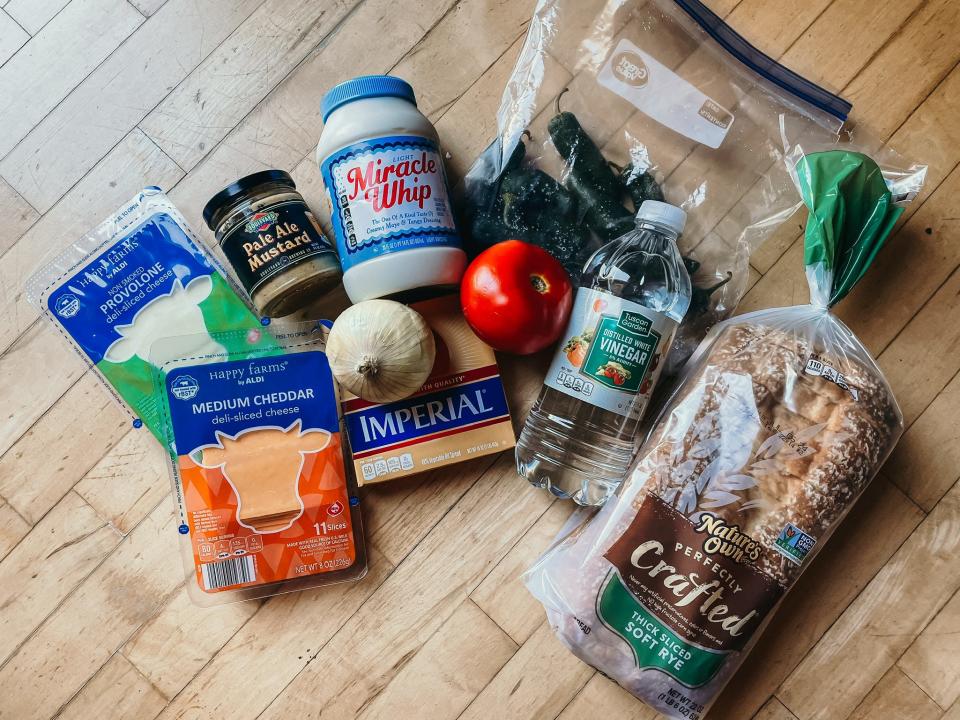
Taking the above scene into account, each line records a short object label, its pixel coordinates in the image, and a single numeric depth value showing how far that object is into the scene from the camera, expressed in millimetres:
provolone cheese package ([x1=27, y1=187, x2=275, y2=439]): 999
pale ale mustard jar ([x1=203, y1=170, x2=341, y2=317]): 910
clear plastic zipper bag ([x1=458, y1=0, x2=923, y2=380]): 993
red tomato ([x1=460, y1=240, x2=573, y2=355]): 859
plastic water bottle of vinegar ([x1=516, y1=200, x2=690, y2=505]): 883
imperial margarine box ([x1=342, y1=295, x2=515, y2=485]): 973
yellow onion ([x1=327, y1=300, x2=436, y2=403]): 873
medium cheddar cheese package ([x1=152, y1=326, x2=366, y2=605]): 974
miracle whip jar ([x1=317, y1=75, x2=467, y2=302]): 889
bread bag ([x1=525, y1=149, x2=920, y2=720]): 834
